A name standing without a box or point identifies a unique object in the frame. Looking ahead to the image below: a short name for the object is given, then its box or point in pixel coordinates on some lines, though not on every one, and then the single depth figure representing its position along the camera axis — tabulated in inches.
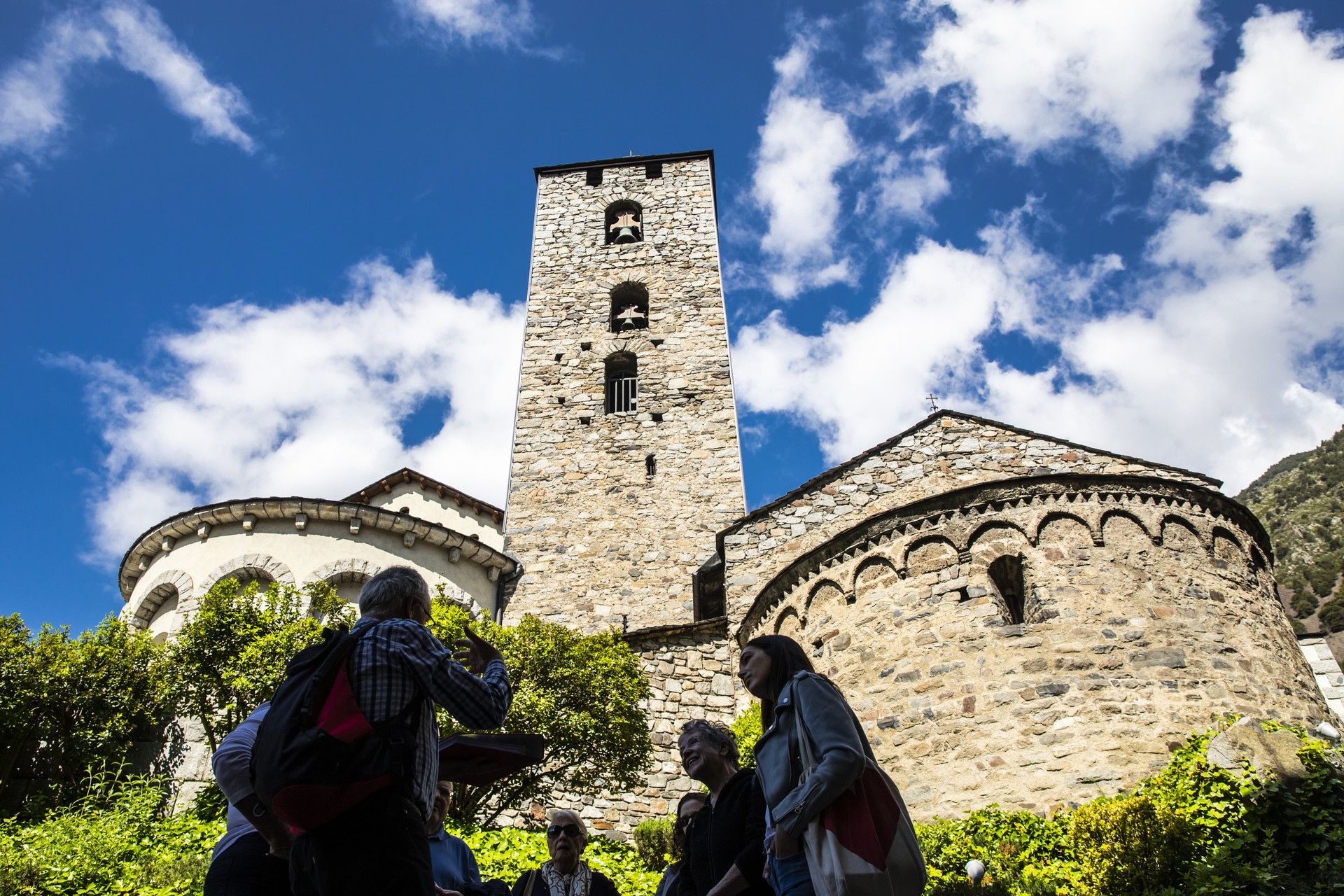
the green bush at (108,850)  309.0
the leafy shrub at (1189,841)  238.4
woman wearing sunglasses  189.2
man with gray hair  100.2
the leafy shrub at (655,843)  393.1
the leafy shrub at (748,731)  407.5
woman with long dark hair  114.7
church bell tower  678.5
